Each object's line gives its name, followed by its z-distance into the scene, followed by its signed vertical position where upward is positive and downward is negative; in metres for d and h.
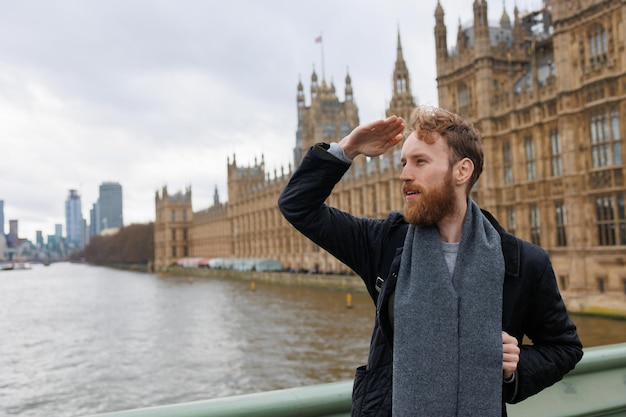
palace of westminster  18.83 +4.06
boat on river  140.34 -1.91
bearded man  1.60 -0.13
